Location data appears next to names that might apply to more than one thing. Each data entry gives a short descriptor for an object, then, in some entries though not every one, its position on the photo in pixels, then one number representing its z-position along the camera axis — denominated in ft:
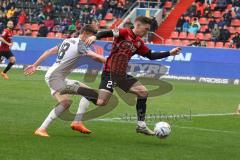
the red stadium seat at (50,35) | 135.33
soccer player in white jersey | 41.16
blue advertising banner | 100.27
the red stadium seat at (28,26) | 144.56
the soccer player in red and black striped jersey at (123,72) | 40.96
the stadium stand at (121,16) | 123.95
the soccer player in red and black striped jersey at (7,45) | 94.22
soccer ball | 39.86
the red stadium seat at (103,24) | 139.54
